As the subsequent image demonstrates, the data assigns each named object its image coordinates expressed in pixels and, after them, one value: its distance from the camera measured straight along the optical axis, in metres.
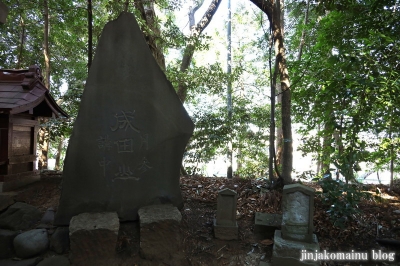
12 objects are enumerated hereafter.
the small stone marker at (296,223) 2.97
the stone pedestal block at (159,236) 3.08
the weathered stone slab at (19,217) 3.36
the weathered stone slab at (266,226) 3.52
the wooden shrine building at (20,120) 3.96
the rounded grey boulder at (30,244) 3.03
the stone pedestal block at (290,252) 2.85
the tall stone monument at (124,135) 3.31
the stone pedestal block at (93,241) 2.88
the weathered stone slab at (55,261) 2.94
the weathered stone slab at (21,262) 2.95
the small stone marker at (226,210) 3.49
